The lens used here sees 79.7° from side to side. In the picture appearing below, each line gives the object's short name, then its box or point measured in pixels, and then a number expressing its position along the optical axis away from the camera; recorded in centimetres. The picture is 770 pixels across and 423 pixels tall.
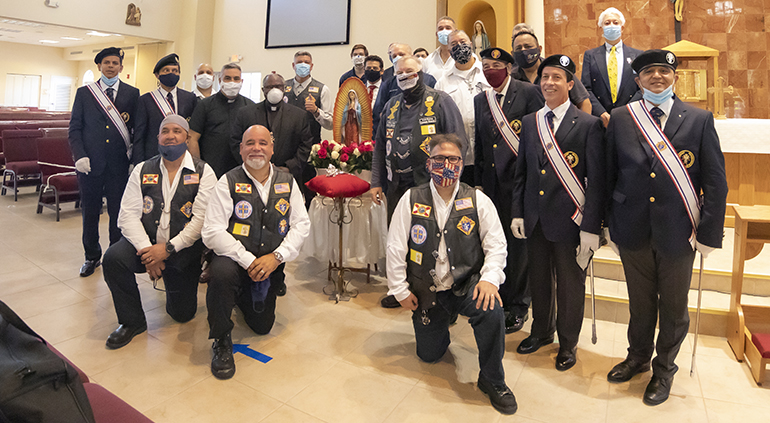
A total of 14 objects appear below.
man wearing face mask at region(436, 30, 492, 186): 327
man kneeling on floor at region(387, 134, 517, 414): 238
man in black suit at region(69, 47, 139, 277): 389
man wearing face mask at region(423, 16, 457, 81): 416
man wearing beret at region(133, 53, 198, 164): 393
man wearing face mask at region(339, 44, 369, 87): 486
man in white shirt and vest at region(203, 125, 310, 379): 258
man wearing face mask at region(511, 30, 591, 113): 306
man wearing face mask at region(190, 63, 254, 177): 392
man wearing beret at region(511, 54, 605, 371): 237
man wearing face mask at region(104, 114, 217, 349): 279
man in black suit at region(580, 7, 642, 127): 330
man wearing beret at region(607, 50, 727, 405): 210
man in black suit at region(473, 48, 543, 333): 283
